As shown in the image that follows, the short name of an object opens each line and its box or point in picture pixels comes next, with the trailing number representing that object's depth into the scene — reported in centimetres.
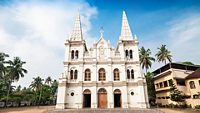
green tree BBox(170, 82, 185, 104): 2751
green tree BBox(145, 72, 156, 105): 3884
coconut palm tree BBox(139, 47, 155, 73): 4141
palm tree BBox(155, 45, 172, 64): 4159
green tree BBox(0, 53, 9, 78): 3404
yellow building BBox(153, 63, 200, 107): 2850
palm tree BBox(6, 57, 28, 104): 3753
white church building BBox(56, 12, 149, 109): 2712
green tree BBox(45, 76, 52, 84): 7144
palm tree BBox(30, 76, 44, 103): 5075
